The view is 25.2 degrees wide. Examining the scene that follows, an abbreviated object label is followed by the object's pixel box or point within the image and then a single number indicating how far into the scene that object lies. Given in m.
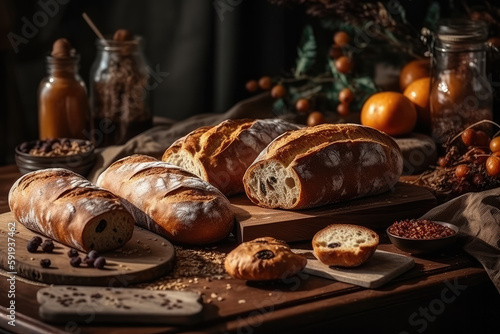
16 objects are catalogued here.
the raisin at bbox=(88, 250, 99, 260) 1.19
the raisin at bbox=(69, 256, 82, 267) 1.18
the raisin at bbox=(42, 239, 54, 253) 1.22
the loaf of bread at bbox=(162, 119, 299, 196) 1.39
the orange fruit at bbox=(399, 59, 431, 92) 1.70
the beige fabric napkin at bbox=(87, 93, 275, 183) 1.57
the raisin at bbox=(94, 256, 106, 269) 1.18
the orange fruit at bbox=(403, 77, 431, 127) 1.64
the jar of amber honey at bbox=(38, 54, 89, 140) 1.64
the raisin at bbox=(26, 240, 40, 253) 1.22
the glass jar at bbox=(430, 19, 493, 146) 1.53
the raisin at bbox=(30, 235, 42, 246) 1.23
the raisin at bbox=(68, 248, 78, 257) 1.21
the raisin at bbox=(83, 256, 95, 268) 1.19
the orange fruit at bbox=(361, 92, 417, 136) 1.58
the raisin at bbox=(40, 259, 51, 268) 1.18
